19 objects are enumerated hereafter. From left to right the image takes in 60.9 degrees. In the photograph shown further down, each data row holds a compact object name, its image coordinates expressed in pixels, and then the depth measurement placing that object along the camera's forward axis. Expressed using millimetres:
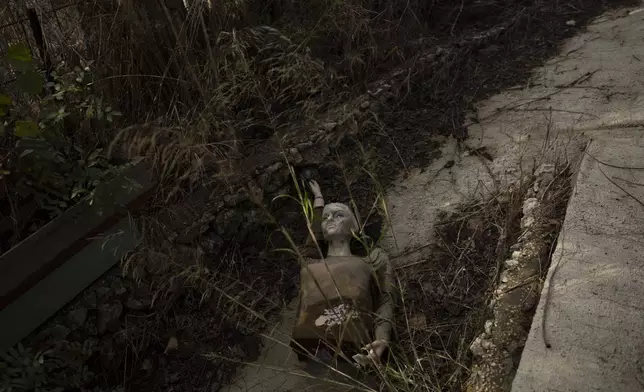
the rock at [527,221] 2508
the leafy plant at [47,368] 2188
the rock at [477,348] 2005
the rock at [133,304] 2676
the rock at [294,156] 3289
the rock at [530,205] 2607
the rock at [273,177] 3180
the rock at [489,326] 2057
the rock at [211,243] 2928
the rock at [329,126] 3492
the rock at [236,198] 3020
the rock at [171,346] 2641
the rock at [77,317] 2508
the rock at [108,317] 2576
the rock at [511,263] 2312
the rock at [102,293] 2621
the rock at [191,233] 2859
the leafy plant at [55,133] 2488
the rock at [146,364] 2615
